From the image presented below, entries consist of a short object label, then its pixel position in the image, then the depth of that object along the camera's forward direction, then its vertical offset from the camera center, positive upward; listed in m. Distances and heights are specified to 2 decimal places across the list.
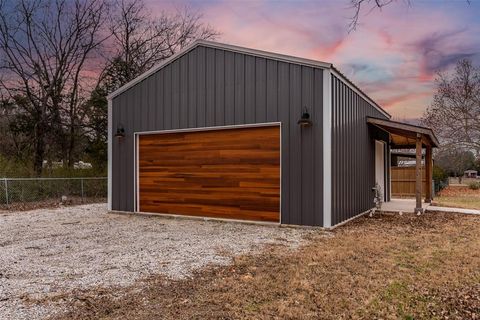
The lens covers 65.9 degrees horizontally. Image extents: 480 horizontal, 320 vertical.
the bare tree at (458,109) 20.97 +3.27
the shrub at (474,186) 22.60 -1.32
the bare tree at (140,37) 17.52 +6.50
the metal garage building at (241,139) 7.07 +0.59
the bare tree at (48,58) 15.59 +4.79
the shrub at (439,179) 19.05 -0.79
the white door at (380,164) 11.33 +0.04
